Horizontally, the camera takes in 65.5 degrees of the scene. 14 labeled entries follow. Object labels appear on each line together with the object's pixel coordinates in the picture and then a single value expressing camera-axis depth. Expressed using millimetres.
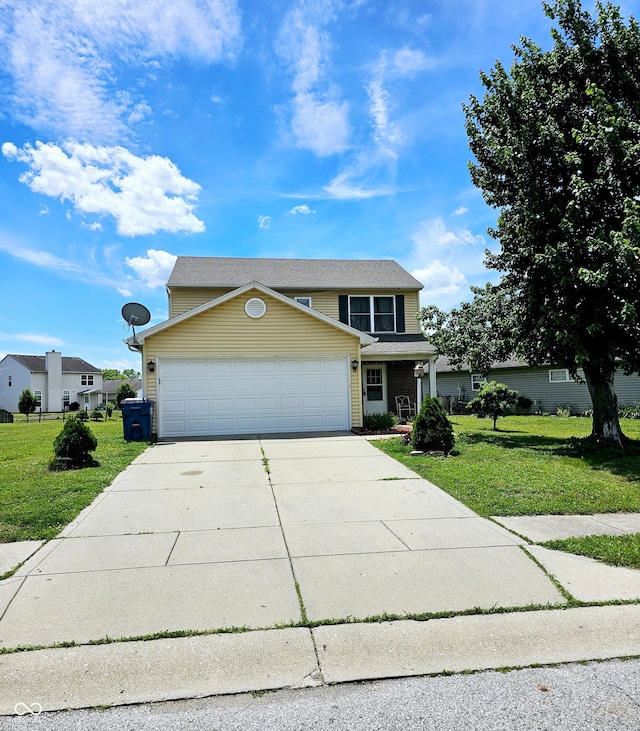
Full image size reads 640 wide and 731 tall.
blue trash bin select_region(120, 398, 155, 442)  13797
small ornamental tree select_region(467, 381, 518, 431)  16453
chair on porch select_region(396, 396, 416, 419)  20156
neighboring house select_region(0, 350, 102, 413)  49750
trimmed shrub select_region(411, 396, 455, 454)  10836
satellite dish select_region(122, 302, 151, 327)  15391
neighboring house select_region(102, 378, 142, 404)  55581
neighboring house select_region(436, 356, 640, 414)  23000
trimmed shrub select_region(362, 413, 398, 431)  15453
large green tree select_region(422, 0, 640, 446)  9625
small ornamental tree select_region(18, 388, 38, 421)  38469
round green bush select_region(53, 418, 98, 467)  9680
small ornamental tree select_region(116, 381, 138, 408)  36281
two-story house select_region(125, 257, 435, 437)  14602
